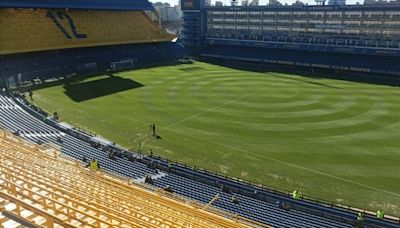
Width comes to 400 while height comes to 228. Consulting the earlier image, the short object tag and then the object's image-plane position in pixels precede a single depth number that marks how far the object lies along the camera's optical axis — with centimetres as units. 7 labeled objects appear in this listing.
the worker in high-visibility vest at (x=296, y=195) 2163
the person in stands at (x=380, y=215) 2002
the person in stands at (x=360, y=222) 1917
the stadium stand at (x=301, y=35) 6462
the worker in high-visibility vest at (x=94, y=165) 2297
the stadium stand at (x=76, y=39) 5644
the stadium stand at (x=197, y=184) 2016
